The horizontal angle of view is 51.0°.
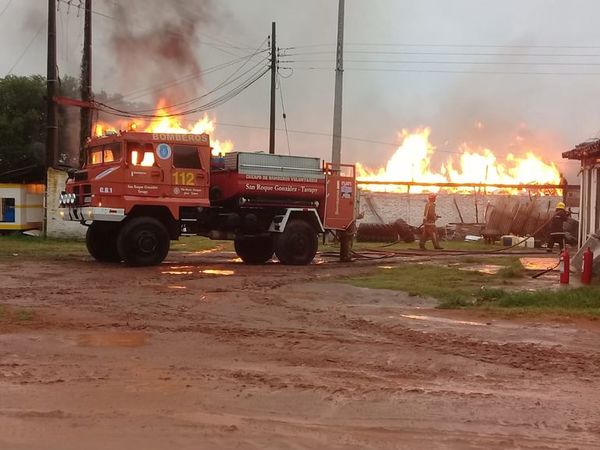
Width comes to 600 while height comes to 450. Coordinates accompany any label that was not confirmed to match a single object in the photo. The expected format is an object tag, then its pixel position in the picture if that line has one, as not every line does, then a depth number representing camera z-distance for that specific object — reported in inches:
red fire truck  569.9
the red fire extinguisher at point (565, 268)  448.1
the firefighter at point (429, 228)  861.7
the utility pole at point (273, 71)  1177.9
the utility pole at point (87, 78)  1010.1
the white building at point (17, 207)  951.6
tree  1405.0
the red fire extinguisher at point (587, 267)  433.7
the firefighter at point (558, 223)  809.1
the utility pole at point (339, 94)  828.0
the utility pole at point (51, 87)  954.7
